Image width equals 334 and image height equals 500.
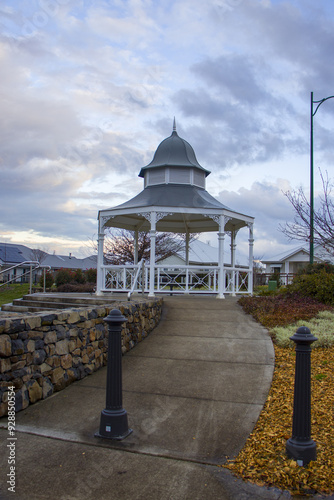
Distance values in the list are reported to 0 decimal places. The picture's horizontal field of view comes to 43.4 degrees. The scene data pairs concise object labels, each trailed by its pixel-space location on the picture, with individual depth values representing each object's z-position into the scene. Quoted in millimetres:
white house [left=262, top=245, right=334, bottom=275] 41922
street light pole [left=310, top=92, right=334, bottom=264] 13023
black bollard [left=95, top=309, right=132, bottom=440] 4301
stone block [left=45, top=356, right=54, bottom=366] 5457
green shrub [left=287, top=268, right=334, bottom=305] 11391
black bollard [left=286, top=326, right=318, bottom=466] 3791
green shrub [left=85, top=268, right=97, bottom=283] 26562
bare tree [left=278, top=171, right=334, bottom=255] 12797
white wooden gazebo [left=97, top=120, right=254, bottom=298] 13000
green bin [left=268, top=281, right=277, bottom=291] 20041
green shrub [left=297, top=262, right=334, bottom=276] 14665
